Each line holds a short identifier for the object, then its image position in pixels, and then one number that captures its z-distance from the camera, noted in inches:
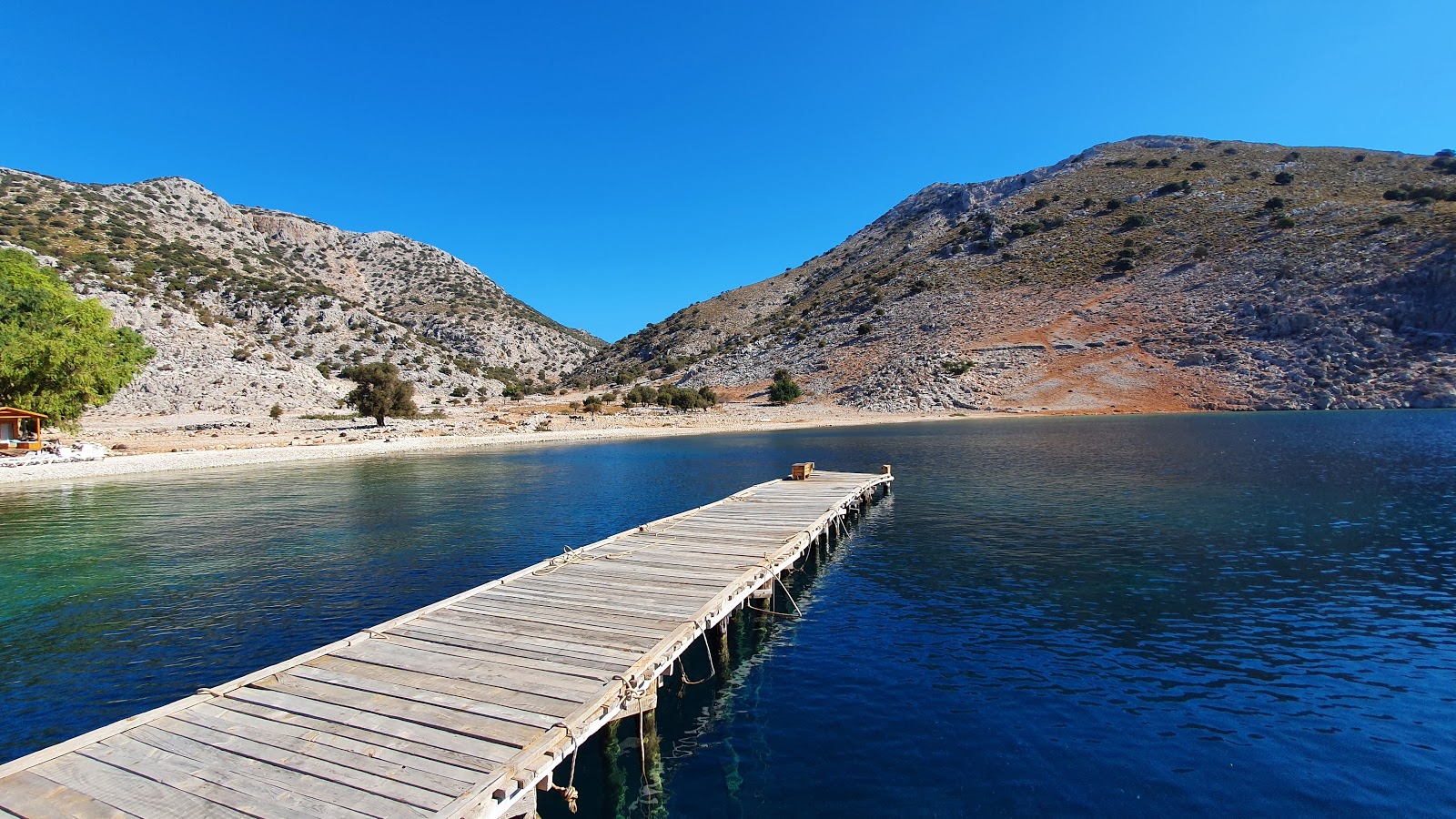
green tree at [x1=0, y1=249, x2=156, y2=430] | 1571.1
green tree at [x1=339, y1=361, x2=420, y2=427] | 2551.7
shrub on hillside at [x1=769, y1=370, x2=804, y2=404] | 3582.7
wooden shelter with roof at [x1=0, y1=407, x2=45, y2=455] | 1545.3
